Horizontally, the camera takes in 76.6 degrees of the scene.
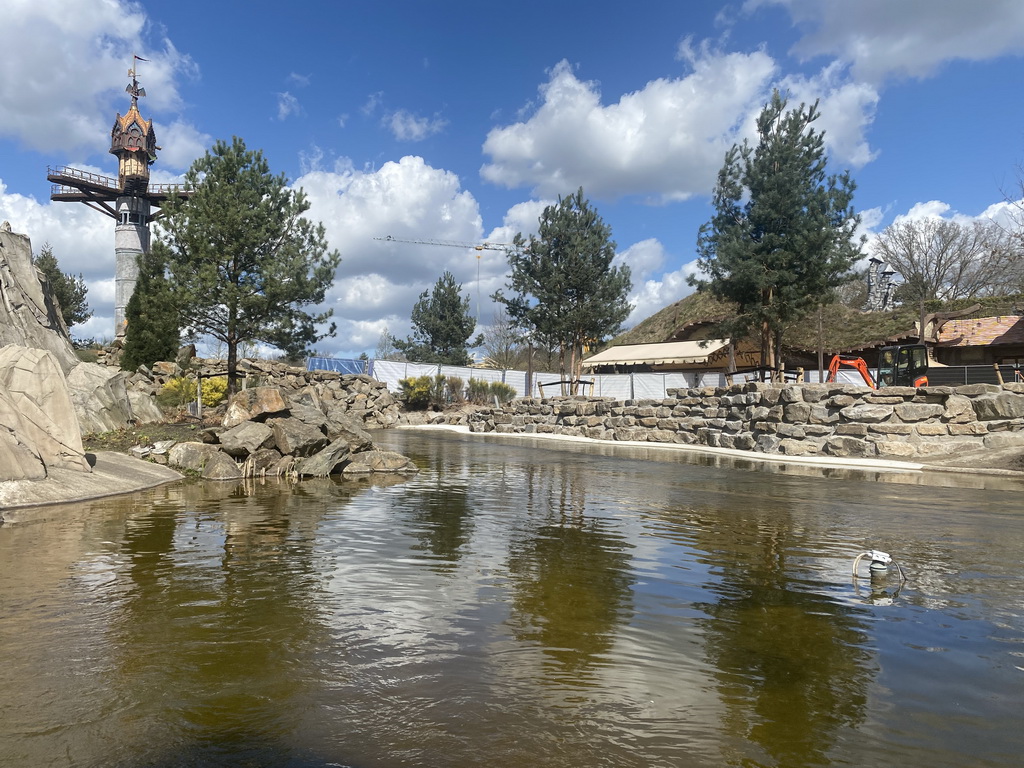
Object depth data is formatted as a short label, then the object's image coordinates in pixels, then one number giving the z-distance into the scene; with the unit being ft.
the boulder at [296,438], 46.55
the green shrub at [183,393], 72.69
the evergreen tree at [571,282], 132.16
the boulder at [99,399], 51.01
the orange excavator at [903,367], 79.41
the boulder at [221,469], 43.09
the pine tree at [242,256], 74.59
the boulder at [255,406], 47.88
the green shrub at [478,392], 144.46
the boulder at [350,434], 51.79
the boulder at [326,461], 46.09
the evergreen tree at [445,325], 169.68
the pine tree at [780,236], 95.20
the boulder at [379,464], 50.29
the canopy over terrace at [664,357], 148.46
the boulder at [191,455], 44.55
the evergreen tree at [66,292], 135.13
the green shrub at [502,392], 144.77
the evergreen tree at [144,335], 92.63
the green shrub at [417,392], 136.87
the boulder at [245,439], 44.68
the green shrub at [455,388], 142.00
